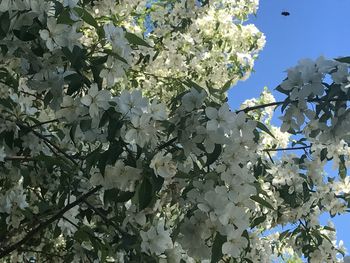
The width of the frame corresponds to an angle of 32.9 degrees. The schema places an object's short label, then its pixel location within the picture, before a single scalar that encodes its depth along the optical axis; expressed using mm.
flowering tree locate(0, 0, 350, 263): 1640
